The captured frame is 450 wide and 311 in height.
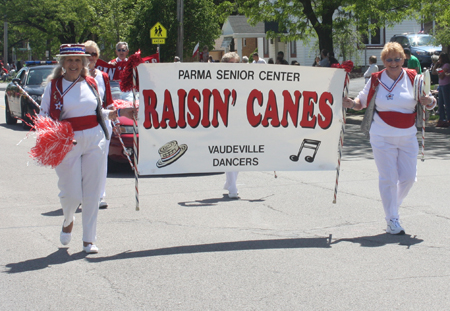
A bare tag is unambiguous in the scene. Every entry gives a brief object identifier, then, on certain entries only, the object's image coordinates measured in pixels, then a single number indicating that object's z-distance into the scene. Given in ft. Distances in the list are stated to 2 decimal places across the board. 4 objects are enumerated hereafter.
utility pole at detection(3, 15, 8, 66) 218.22
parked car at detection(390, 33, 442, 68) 103.65
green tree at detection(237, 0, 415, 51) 72.49
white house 149.69
